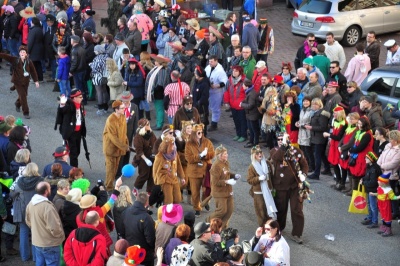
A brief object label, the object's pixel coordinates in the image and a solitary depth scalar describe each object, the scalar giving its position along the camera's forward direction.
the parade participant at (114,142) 16.08
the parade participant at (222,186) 14.23
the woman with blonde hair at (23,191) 13.36
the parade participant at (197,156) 15.18
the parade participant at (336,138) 16.28
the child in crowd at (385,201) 14.47
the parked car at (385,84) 17.59
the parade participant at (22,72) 19.89
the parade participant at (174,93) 18.47
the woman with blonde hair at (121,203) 12.75
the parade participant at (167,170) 14.74
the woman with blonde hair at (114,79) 19.50
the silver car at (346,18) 24.28
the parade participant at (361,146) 15.55
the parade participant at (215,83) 19.22
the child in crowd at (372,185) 14.79
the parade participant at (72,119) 16.78
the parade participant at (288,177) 14.17
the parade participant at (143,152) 15.70
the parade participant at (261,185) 14.08
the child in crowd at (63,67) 20.80
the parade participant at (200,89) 18.72
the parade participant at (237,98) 18.73
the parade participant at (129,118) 16.92
